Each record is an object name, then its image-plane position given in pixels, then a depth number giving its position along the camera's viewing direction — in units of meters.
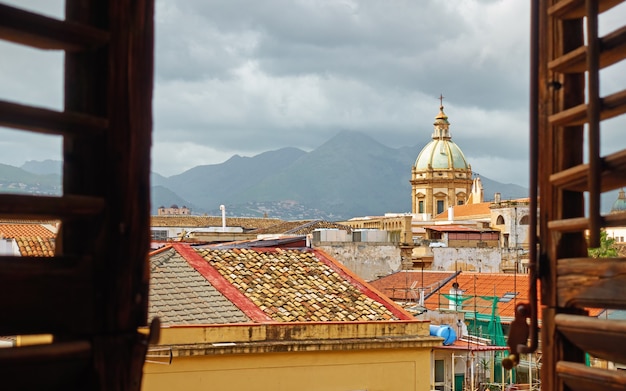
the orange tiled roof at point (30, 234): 16.17
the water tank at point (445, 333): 17.03
